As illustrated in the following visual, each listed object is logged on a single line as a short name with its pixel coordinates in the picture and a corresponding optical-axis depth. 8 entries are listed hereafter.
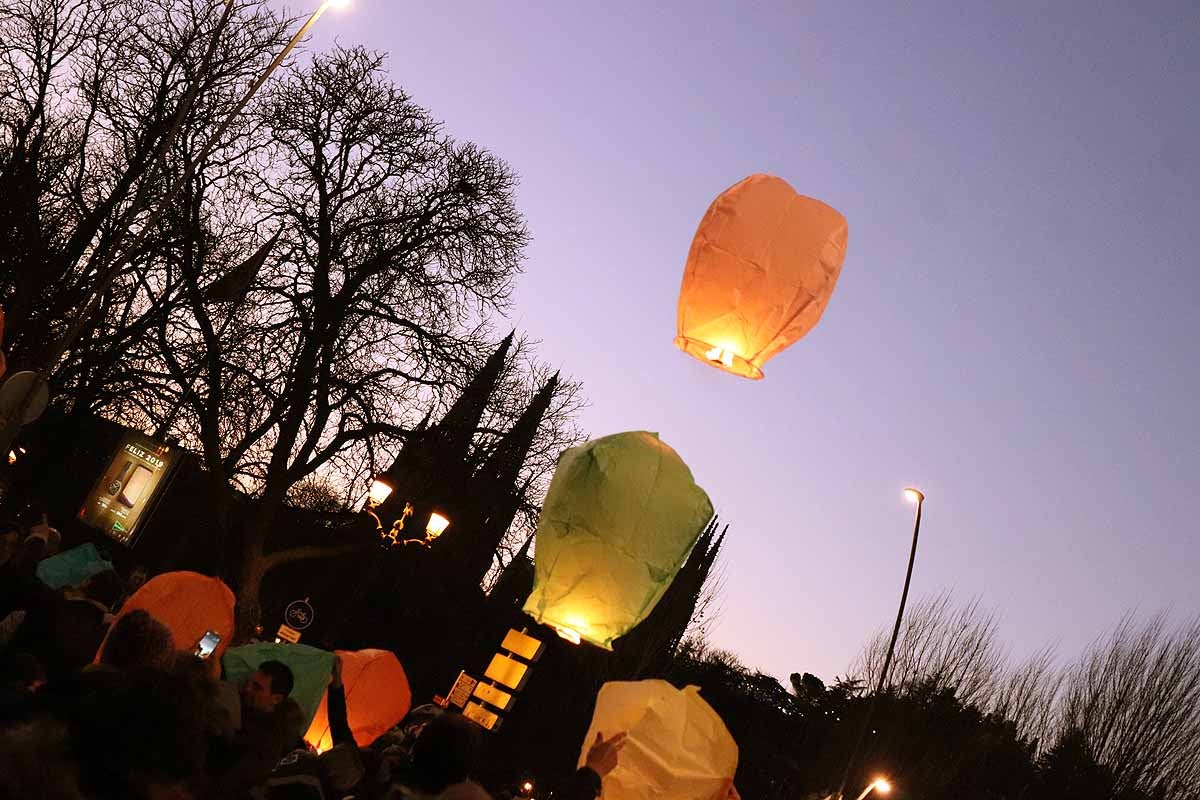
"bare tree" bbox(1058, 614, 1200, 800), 22.23
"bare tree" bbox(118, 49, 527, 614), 19.44
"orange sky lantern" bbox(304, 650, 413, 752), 9.48
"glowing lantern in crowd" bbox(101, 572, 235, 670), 8.41
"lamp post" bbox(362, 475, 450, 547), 18.62
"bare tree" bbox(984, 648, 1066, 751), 25.08
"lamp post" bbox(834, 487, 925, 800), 18.56
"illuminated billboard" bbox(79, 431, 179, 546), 13.63
